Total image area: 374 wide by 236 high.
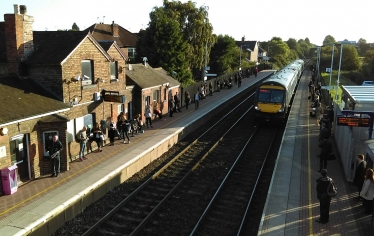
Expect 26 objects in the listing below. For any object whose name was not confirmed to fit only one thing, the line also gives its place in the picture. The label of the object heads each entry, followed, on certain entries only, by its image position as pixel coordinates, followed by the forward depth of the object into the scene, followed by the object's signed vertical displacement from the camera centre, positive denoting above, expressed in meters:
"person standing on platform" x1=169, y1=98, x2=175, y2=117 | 26.22 -3.15
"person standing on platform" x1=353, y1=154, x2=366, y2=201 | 11.57 -3.36
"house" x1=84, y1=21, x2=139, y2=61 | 49.81 +4.22
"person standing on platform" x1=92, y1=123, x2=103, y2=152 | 16.73 -3.41
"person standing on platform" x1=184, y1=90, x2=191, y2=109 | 29.48 -2.73
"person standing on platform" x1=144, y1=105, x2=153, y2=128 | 22.30 -3.20
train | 22.91 -2.23
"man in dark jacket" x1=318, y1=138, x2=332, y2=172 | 13.98 -3.26
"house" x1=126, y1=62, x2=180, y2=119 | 22.49 -1.51
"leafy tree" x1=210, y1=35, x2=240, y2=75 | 57.06 +1.91
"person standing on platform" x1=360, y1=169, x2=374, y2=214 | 10.03 -3.38
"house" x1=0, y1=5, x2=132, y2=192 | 12.82 -1.23
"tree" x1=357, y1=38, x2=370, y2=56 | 130.62 +8.36
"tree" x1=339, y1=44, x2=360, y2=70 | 77.31 +2.35
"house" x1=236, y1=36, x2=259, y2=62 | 96.92 +5.34
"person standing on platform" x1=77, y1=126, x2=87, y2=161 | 15.62 -3.44
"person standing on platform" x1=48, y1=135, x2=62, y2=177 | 13.52 -3.49
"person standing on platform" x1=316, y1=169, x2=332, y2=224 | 9.96 -3.64
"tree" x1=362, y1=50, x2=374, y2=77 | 64.25 +0.87
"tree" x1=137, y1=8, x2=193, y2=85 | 39.00 +2.12
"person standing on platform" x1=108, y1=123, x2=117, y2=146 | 18.19 -3.55
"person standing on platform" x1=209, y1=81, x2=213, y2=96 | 38.48 -2.50
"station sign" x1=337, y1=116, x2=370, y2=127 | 12.55 -1.84
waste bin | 11.73 -3.96
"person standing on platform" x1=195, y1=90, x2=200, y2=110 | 28.95 -2.93
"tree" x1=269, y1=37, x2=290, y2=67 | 105.53 +4.82
